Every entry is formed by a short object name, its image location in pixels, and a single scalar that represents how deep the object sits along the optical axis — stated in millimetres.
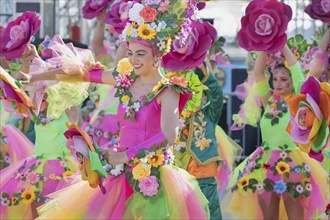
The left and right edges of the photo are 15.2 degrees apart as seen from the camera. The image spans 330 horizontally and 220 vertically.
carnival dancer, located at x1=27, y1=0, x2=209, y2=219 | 6826
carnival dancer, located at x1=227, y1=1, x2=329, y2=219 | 9909
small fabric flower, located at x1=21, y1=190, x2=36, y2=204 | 9759
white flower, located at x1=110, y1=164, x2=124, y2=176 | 7011
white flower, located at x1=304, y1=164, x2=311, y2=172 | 9965
